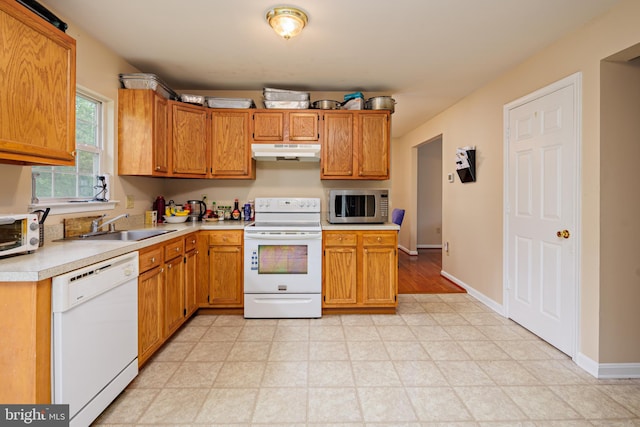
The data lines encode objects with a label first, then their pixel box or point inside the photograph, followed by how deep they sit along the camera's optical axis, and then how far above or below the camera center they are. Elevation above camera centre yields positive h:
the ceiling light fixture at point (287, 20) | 2.07 +1.33
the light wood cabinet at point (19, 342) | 1.28 -0.53
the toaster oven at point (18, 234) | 1.49 -0.10
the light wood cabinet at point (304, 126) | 3.31 +0.95
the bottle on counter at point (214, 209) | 3.61 +0.06
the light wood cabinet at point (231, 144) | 3.30 +0.75
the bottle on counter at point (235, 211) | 3.55 +0.03
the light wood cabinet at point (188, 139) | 3.11 +0.77
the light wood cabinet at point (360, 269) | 3.11 -0.55
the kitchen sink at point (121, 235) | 2.32 -0.17
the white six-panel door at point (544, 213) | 2.30 +0.02
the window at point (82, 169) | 2.17 +0.34
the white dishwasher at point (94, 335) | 1.37 -0.62
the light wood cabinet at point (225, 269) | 3.07 -0.55
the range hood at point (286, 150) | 3.14 +0.66
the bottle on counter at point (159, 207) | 3.37 +0.08
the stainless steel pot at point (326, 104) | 3.35 +1.20
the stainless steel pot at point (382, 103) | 3.33 +1.21
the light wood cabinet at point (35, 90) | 1.49 +0.66
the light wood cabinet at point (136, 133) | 2.81 +0.74
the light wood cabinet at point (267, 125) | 3.31 +0.96
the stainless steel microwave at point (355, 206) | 3.22 +0.09
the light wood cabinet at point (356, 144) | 3.31 +0.76
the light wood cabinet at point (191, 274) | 2.79 -0.56
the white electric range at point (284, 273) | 3.02 -0.57
